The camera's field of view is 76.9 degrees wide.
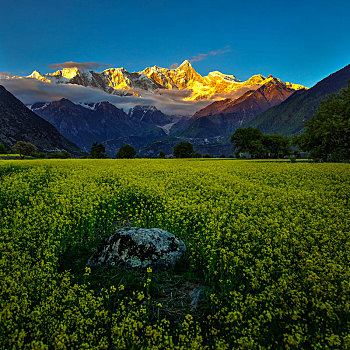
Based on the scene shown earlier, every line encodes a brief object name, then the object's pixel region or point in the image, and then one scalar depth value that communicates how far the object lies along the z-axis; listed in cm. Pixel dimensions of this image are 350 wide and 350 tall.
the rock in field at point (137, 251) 713
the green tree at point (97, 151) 15300
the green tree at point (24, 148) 8402
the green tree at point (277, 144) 10244
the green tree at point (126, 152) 14279
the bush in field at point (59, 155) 15475
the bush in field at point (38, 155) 11335
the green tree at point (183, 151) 13900
